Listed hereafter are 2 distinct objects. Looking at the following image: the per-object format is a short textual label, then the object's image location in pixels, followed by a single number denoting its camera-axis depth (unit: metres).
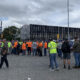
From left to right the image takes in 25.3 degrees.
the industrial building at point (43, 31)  62.25
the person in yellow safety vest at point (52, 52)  9.90
